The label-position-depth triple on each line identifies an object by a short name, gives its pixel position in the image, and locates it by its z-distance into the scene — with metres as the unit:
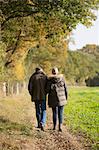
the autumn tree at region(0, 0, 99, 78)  20.27
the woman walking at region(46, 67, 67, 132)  16.70
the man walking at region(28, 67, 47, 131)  17.06
